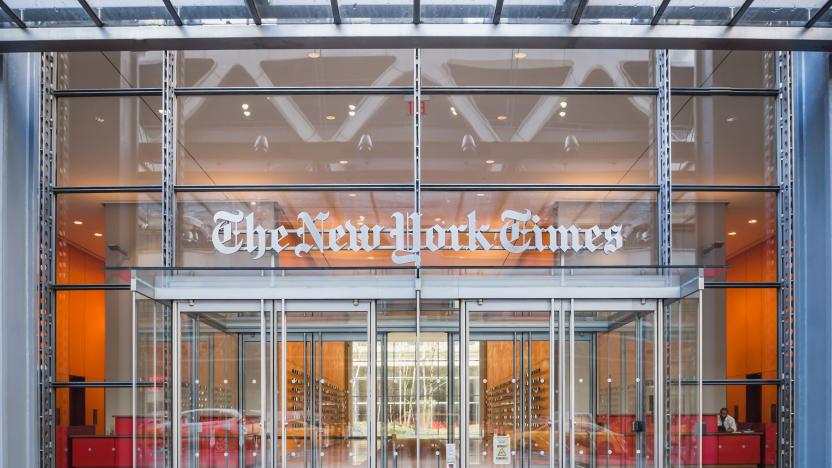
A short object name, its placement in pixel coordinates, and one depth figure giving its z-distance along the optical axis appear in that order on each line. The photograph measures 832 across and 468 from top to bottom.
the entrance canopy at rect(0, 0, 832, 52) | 11.34
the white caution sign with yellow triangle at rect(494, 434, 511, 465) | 13.79
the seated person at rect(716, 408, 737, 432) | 13.63
